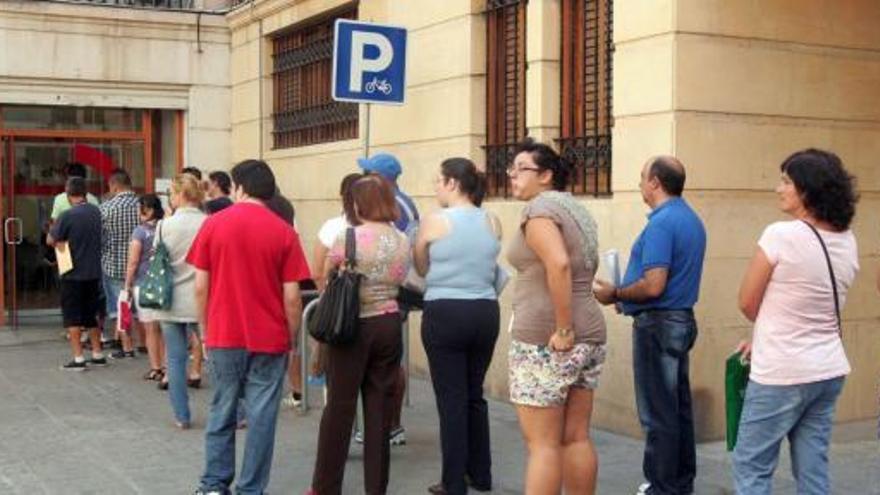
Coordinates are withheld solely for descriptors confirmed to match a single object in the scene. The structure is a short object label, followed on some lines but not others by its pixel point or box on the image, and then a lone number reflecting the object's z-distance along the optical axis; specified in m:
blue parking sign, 8.12
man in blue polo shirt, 5.79
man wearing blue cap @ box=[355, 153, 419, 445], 6.91
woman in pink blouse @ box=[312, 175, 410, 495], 5.71
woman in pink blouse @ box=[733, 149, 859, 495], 4.44
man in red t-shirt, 5.74
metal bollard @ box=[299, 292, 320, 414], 7.30
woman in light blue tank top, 5.87
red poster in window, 13.97
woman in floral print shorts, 4.97
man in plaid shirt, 11.07
